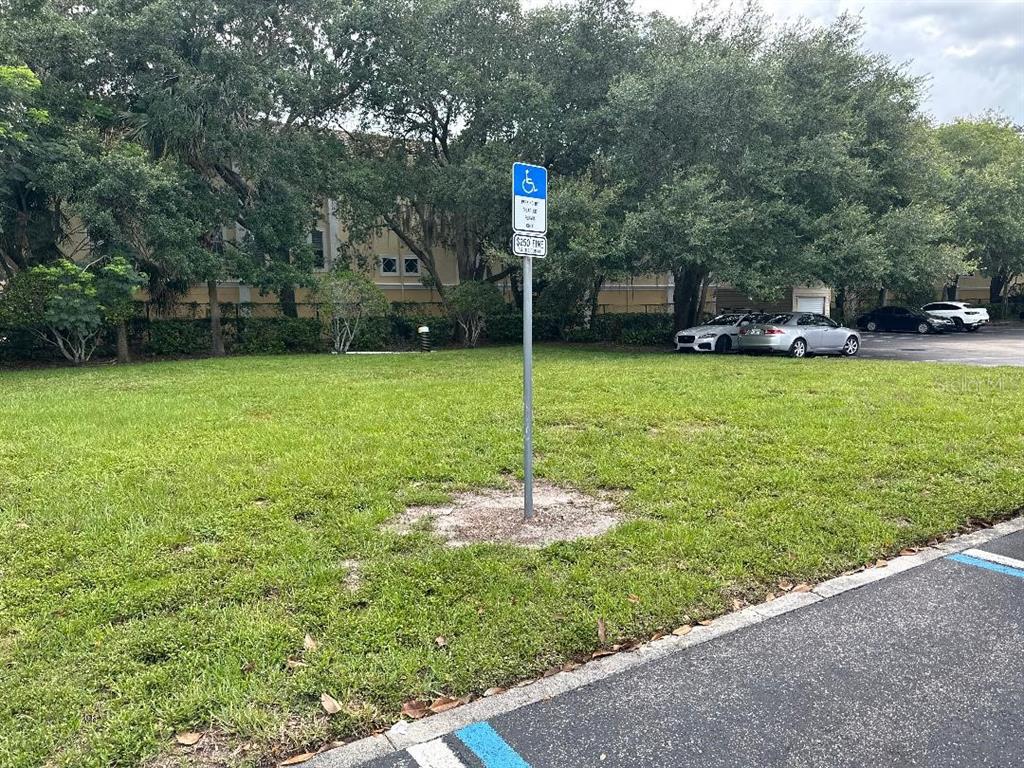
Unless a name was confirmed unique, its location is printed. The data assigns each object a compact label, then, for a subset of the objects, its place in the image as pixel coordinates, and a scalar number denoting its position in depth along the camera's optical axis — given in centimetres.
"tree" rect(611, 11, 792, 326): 1516
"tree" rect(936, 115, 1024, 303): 2367
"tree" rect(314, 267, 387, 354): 1789
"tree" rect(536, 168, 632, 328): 1546
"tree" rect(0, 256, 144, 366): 1456
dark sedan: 2717
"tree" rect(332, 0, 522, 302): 1777
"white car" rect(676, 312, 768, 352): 1772
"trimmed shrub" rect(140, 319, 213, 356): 1809
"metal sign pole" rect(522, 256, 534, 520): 422
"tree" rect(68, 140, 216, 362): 1448
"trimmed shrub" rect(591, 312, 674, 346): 2148
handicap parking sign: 401
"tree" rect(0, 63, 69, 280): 1307
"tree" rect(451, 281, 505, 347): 1986
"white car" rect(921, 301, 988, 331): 2796
